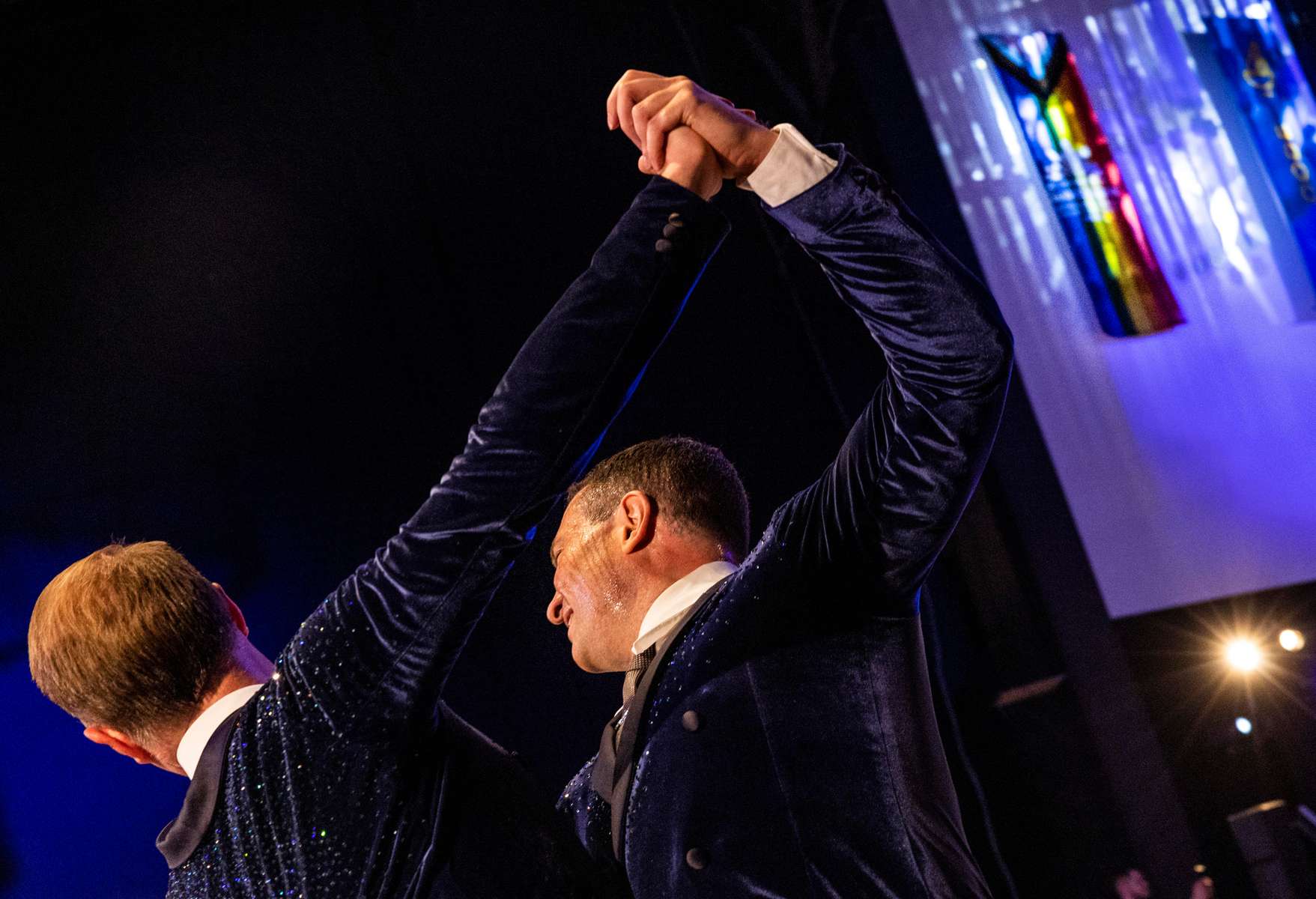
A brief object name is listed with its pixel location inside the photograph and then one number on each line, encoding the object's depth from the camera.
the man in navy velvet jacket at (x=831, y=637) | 1.11
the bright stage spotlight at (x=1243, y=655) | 3.29
